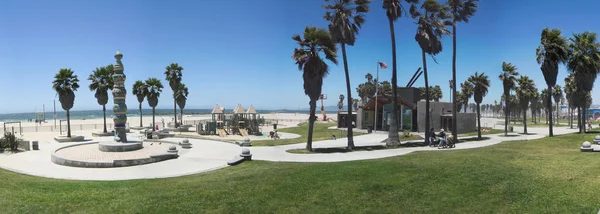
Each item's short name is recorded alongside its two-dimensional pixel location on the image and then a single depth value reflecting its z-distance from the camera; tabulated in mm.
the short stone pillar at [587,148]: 17438
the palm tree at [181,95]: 55869
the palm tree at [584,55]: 29062
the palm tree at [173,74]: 51562
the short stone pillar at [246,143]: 25000
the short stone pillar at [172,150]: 19797
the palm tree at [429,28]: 26453
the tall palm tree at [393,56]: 24875
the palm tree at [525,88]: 41875
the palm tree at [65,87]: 33094
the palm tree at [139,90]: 50875
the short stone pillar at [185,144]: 24078
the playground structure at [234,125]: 39844
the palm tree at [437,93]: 98812
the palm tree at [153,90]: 50588
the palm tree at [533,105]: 81406
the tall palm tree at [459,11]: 28703
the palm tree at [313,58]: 21578
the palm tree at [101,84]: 40219
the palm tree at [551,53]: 28062
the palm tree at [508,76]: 37650
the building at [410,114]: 39438
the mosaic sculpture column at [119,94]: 24188
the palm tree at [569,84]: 43188
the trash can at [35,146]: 24341
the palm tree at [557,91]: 70938
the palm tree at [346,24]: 22580
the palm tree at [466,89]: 51650
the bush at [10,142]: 23141
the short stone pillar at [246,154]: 17828
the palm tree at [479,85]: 38312
